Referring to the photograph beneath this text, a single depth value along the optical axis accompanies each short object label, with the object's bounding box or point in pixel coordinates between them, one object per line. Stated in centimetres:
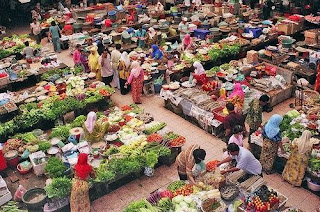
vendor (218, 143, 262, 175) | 745
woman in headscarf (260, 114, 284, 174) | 827
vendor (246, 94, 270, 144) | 916
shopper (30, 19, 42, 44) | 1859
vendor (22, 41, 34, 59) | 1491
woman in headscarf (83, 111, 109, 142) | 949
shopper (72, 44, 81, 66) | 1400
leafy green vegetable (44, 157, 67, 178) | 848
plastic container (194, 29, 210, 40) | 1664
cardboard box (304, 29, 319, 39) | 1524
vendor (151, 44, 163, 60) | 1423
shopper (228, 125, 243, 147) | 830
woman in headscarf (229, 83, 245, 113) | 1036
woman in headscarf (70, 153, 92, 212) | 754
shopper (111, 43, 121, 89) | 1316
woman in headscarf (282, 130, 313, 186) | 809
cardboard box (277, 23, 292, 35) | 1677
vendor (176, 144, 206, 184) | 738
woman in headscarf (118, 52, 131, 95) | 1270
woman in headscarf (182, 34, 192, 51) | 1500
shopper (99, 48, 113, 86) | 1284
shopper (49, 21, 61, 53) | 1705
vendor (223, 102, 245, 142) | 899
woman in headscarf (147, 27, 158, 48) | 1596
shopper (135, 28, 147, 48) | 1612
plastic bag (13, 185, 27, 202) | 815
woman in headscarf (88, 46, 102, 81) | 1313
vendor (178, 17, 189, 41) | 1705
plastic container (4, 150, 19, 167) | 915
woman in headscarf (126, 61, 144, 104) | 1220
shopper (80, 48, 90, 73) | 1407
